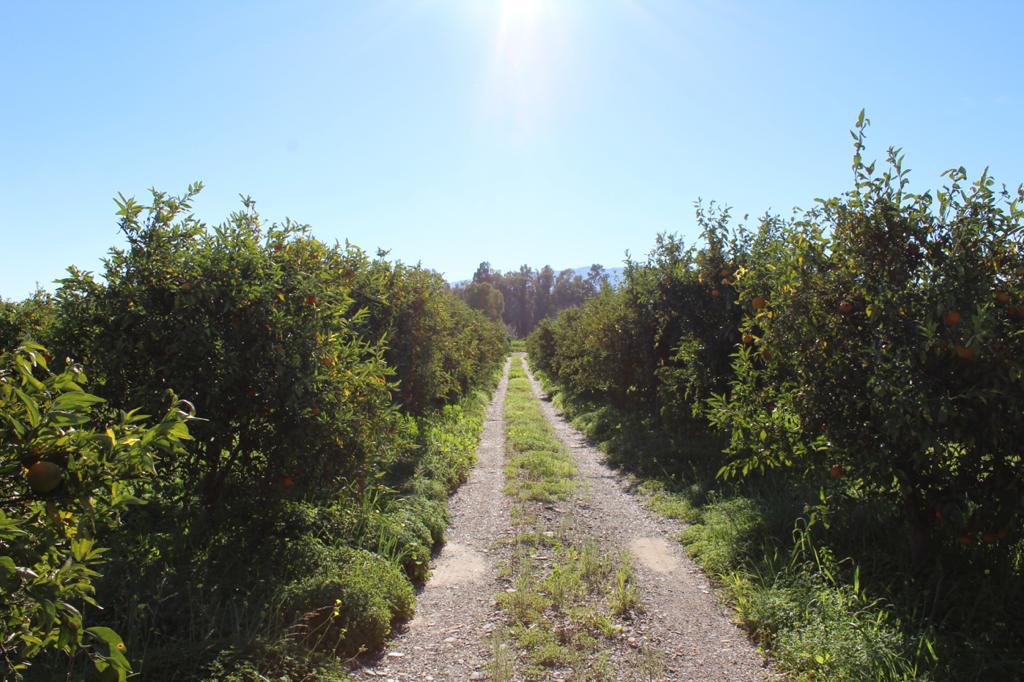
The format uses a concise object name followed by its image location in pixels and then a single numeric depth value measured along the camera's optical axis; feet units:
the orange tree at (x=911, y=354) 11.52
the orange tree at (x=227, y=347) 13.58
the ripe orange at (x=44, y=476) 4.95
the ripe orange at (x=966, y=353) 10.97
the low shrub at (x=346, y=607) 12.72
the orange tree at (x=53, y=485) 4.84
